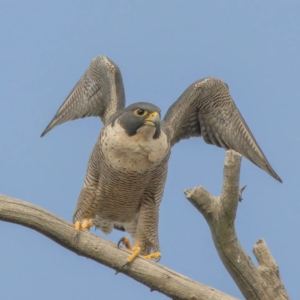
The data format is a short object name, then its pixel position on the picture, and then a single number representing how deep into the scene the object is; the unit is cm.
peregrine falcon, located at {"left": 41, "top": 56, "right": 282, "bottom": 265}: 1536
